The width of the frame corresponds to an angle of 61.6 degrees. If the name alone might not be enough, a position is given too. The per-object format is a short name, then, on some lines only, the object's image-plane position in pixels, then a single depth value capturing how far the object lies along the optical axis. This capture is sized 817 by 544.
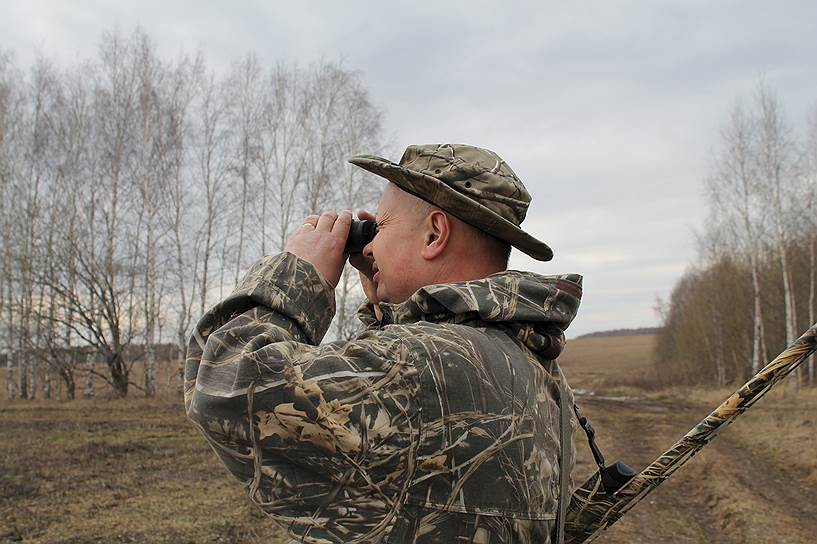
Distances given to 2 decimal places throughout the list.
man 1.23
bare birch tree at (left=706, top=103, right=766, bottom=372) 26.72
